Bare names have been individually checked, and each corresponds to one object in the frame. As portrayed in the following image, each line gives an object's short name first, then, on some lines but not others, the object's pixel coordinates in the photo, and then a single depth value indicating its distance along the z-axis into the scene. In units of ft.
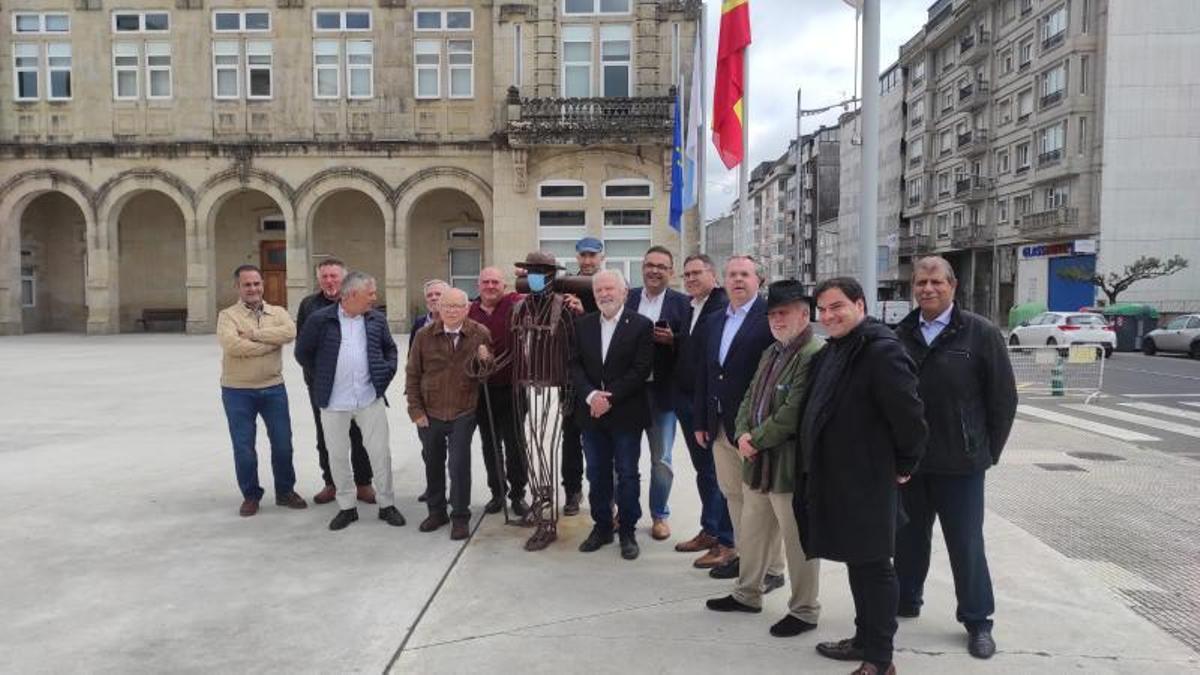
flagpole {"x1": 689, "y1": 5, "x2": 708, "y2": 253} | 44.98
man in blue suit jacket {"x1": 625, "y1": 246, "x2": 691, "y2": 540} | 18.49
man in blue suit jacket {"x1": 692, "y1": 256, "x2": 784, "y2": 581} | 15.40
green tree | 115.03
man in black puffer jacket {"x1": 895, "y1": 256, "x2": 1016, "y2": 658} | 13.04
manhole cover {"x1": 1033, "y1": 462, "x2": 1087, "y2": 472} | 27.66
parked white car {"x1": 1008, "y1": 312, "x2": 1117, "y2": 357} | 81.35
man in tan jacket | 20.56
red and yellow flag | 29.63
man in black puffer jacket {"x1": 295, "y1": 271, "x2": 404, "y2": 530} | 19.89
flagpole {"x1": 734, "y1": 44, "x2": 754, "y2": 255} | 29.17
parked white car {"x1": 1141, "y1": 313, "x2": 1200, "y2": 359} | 80.84
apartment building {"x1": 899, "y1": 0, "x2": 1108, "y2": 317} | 138.00
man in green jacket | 13.05
